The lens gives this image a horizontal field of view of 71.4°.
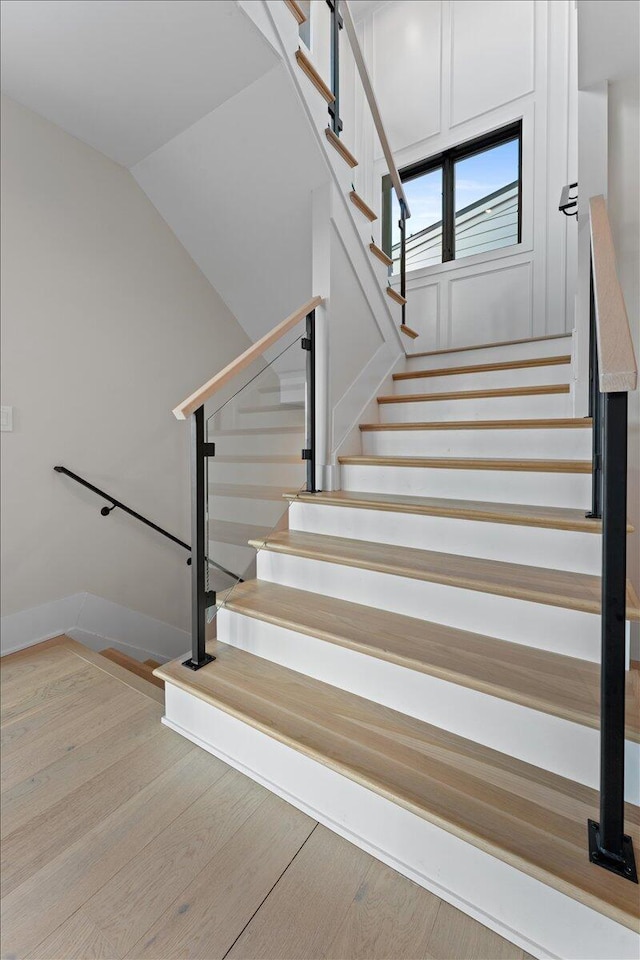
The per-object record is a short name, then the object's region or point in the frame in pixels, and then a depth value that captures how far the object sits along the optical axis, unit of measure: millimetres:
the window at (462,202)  3596
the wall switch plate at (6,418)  2137
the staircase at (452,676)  922
